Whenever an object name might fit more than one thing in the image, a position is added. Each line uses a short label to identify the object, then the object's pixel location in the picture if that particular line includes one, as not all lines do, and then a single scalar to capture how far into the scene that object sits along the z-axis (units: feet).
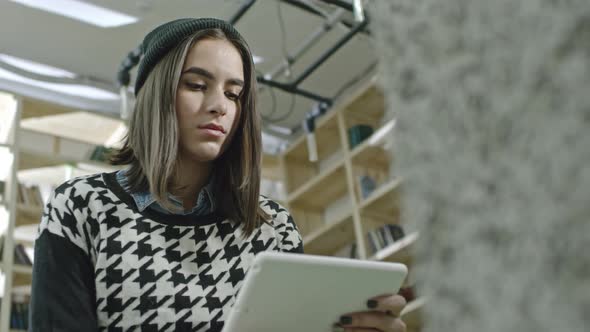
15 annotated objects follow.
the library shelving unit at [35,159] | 13.70
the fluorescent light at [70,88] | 15.56
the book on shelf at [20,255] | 13.85
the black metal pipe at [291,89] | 14.78
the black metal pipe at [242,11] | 13.05
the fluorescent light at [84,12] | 13.64
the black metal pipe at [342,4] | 12.54
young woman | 3.51
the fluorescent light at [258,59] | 15.76
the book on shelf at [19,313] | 13.14
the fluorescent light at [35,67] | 15.06
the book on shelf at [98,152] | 15.42
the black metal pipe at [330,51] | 13.46
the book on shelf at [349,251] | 15.87
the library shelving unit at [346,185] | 15.14
